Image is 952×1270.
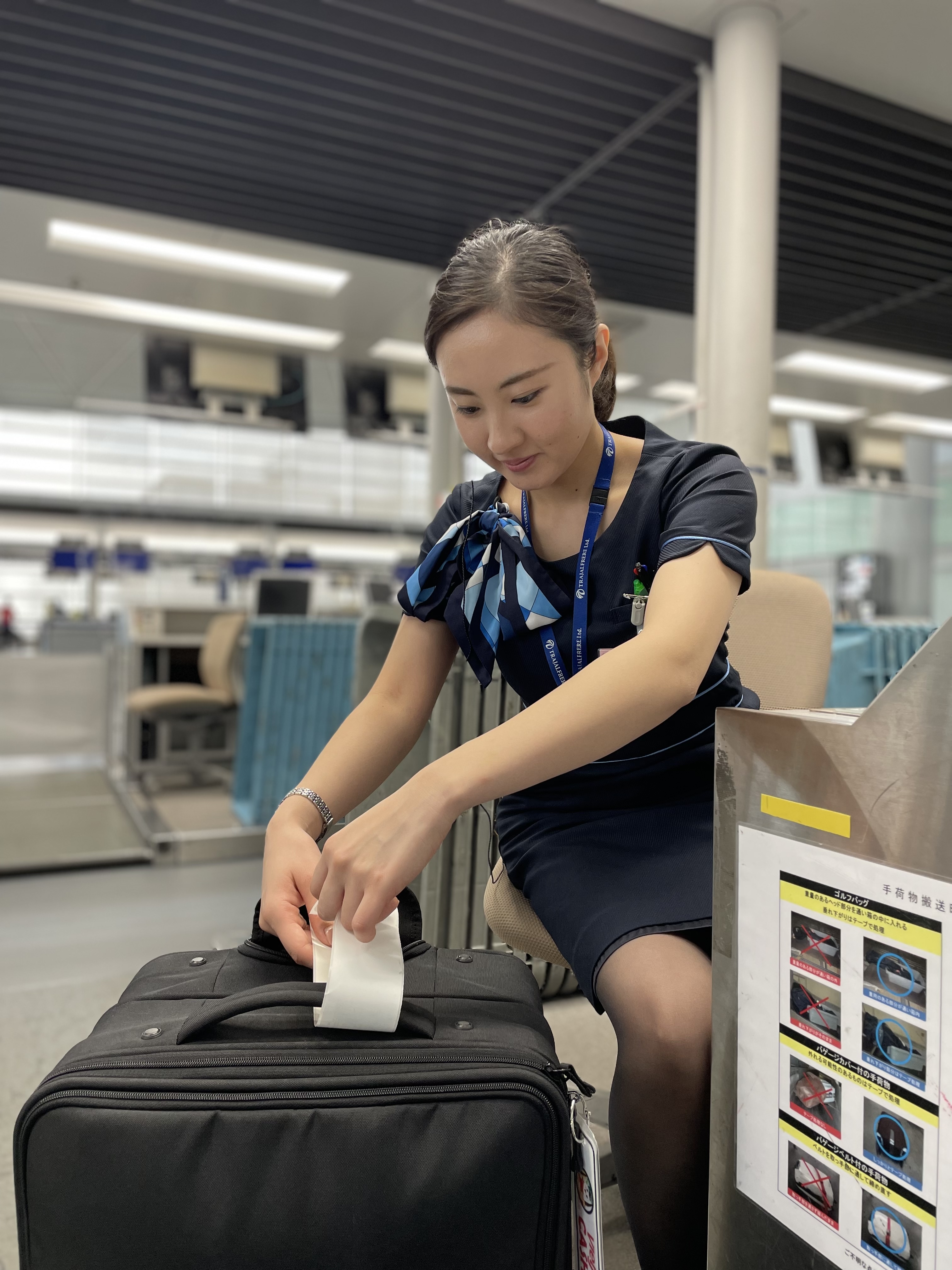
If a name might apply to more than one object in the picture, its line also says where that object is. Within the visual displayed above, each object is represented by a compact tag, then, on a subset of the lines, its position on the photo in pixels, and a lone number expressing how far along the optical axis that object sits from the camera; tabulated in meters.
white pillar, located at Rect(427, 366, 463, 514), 5.51
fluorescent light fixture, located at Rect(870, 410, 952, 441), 8.56
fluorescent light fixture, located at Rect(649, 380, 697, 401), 7.93
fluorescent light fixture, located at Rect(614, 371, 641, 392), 7.27
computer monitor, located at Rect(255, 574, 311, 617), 5.38
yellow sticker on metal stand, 0.57
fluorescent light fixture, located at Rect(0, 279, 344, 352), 5.96
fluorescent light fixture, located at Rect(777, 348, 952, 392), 6.85
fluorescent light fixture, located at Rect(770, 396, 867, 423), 7.96
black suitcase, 0.65
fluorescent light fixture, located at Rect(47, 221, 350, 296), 5.07
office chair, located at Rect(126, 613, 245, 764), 4.65
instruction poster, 0.52
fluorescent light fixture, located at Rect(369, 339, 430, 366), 6.76
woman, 0.71
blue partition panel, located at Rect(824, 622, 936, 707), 2.64
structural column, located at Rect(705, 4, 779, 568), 3.02
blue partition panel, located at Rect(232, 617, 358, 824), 3.72
